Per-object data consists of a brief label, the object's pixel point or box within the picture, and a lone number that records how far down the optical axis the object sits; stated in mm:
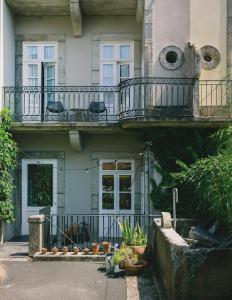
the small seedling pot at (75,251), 10234
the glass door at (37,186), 14086
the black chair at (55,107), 13489
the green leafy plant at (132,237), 9688
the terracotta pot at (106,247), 10400
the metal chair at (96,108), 13477
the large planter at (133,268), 8922
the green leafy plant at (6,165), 12273
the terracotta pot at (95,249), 10367
